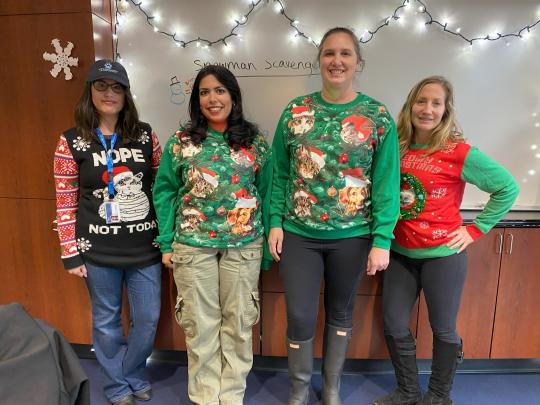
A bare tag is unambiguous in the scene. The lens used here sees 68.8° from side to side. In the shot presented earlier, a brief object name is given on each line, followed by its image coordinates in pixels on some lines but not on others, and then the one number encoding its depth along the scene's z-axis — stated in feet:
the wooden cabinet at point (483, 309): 6.46
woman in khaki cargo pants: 5.09
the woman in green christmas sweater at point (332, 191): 4.87
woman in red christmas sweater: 5.22
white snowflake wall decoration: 6.36
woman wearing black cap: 5.25
